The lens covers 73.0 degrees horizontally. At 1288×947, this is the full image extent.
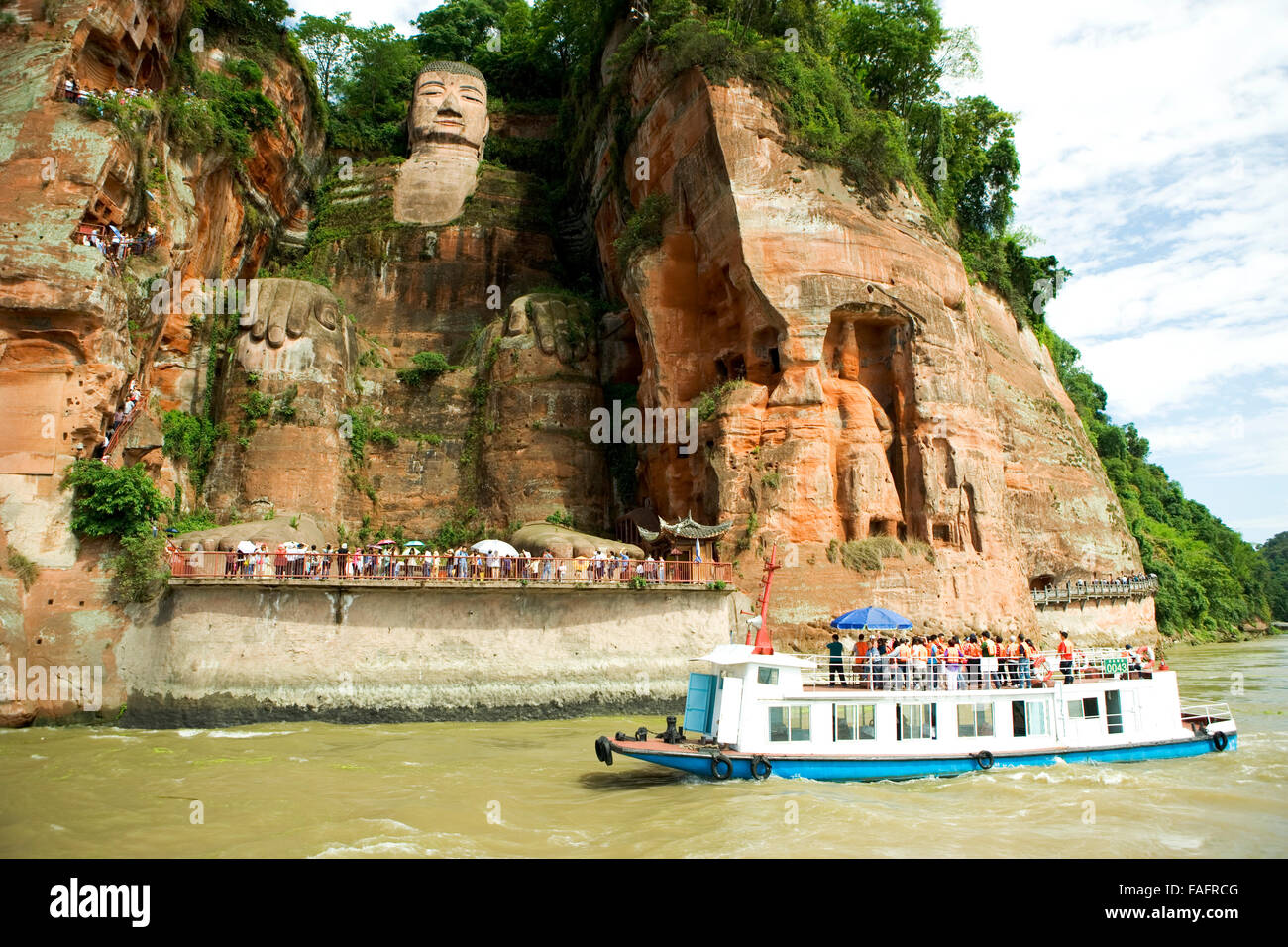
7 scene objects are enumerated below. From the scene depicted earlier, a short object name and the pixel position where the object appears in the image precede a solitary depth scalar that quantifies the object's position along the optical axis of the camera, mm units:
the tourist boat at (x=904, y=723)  15211
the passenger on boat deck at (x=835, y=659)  16469
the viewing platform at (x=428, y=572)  21297
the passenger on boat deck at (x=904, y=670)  16359
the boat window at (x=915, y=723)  15930
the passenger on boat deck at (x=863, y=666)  16391
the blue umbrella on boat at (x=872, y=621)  18000
